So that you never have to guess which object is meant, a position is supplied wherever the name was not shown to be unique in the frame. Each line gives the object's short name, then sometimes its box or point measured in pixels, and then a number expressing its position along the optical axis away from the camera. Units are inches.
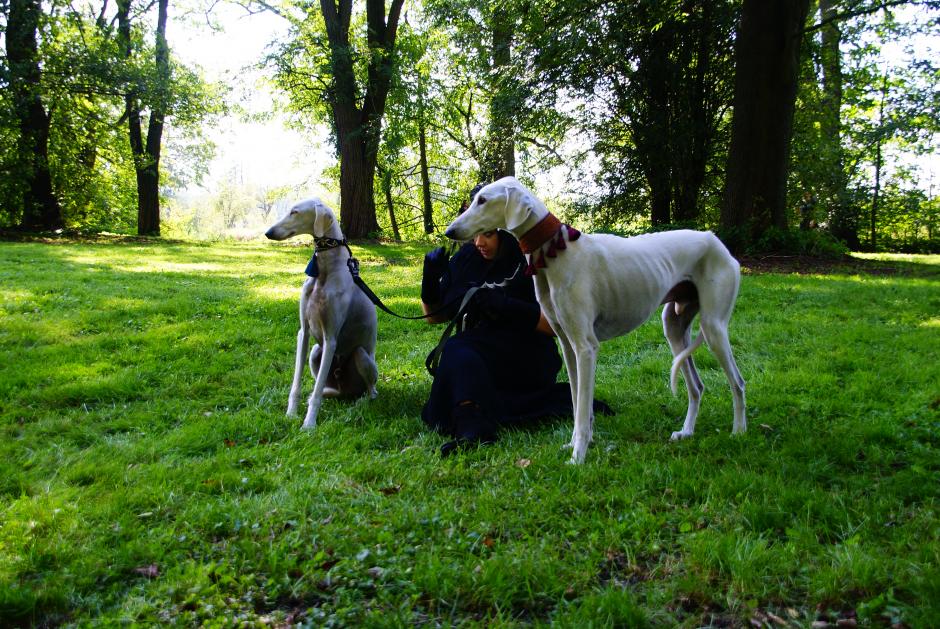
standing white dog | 128.0
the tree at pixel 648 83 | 534.9
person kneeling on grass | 157.0
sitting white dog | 169.6
